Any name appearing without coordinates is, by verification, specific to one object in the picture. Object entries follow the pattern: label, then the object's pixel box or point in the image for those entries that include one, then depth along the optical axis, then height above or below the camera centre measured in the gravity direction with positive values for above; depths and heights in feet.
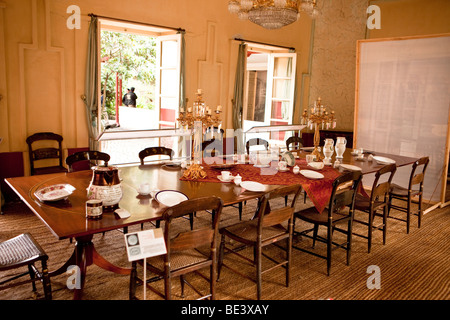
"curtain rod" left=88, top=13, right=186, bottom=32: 16.04 +3.80
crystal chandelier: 12.04 +3.22
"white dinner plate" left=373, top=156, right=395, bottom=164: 13.85 -1.69
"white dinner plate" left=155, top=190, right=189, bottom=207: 8.24 -2.05
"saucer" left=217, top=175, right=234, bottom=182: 10.20 -1.92
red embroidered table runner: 10.41 -1.94
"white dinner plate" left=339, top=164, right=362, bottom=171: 12.35 -1.79
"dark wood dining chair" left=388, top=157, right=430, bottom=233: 13.26 -2.84
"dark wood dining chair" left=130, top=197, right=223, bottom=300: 7.11 -3.10
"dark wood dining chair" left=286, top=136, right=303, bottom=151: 17.12 -1.33
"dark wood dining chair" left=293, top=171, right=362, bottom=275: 10.19 -2.94
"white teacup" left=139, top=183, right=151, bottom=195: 8.67 -1.93
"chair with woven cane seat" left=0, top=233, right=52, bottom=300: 7.20 -3.06
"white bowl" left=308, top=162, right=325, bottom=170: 12.17 -1.73
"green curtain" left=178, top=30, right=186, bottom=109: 18.83 +1.75
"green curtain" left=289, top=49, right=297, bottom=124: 24.51 +0.92
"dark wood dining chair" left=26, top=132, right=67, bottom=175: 15.02 -2.09
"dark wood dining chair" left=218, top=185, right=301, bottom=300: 8.68 -3.05
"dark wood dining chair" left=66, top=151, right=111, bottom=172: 10.89 -1.63
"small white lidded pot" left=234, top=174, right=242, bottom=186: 9.87 -1.87
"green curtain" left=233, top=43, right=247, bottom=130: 21.66 +1.21
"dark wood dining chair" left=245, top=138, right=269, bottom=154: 15.57 -1.39
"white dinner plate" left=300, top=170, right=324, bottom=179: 10.99 -1.86
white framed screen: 16.29 +0.68
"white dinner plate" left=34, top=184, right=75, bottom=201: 7.93 -1.99
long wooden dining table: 7.02 -2.07
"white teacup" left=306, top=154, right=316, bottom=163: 12.96 -1.60
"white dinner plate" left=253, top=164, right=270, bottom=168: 12.18 -1.81
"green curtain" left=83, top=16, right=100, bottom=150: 16.10 +0.70
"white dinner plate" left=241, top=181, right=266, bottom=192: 9.40 -1.95
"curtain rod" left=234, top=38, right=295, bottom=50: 21.37 +4.01
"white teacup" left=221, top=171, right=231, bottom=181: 10.19 -1.81
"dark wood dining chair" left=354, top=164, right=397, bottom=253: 11.20 -2.85
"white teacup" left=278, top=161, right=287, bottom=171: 11.73 -1.72
